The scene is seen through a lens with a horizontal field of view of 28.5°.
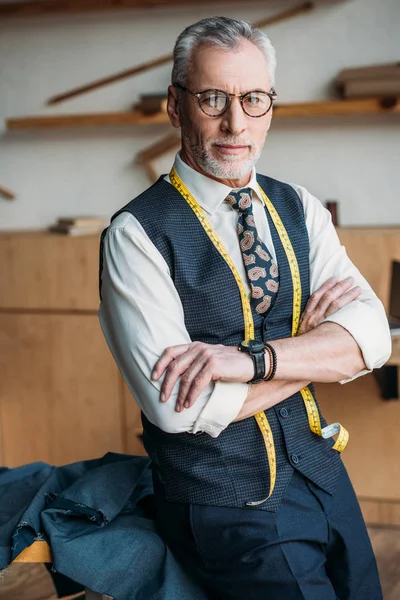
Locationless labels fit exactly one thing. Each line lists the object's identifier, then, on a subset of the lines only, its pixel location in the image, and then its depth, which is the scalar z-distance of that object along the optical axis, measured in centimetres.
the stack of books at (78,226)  387
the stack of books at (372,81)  347
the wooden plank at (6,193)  432
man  156
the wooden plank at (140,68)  374
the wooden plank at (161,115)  356
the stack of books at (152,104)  377
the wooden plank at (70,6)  388
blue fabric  168
